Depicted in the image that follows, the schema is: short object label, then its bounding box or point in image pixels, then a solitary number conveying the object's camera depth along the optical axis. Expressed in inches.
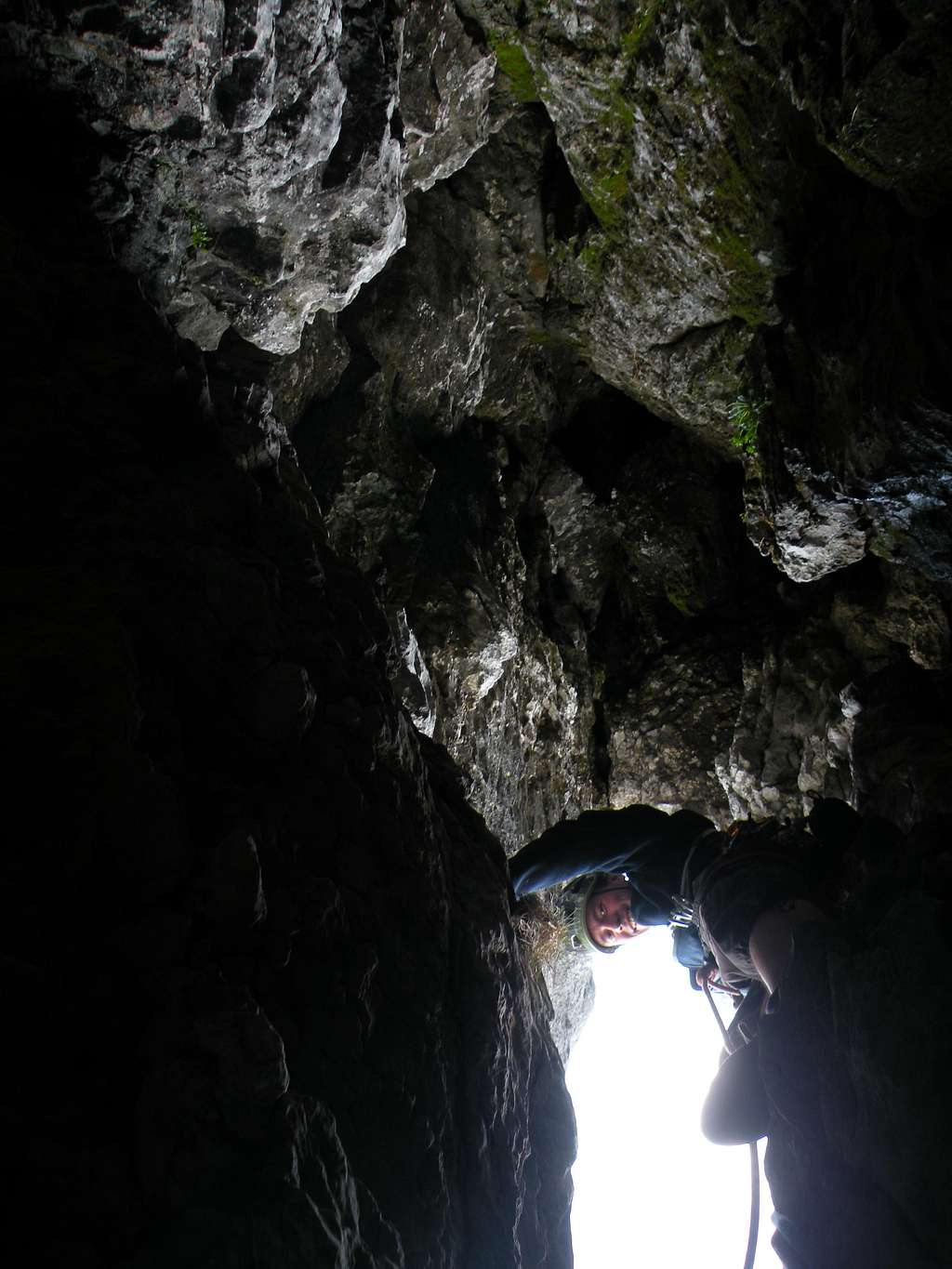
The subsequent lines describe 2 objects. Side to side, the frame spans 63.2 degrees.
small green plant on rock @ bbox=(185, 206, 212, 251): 142.3
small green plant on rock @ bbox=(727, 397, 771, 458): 259.0
